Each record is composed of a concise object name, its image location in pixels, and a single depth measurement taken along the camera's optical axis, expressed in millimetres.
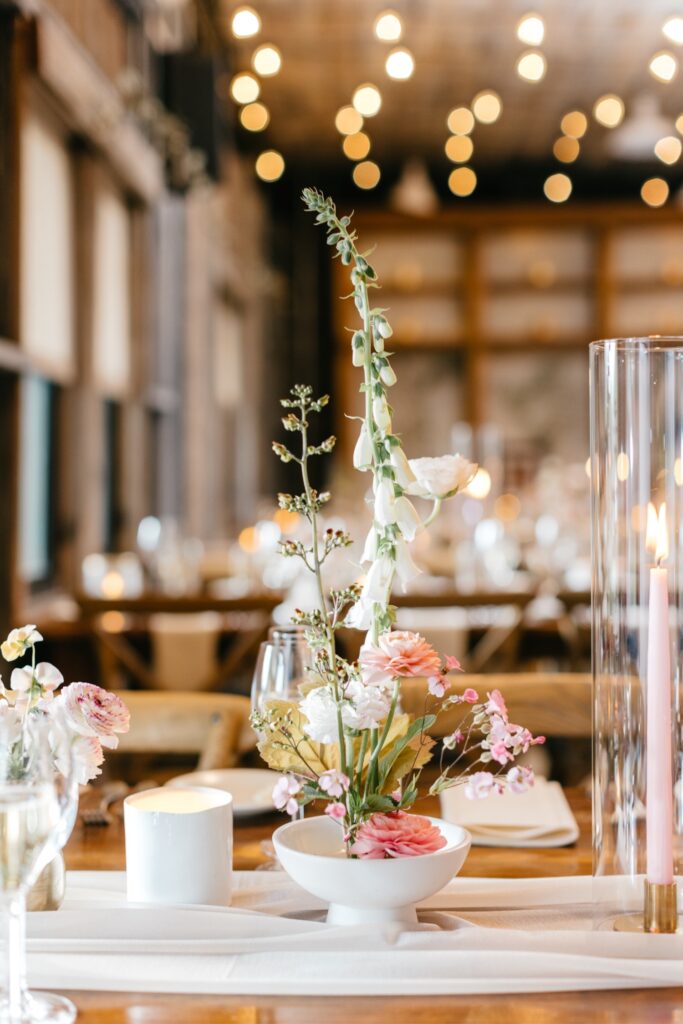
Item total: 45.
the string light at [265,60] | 4465
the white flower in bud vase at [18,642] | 1026
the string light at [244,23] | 4023
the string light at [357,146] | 8531
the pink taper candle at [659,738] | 985
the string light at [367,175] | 9276
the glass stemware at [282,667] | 1277
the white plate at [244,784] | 1428
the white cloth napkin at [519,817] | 1338
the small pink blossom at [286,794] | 917
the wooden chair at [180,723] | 1834
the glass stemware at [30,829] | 837
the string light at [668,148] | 6234
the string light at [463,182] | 9250
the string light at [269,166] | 8023
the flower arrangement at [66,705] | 993
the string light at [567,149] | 8398
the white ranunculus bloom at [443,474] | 939
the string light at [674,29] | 4082
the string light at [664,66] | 4316
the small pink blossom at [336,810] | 903
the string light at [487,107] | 5370
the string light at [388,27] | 4191
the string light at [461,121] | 6668
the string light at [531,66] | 4484
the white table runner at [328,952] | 927
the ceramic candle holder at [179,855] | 1043
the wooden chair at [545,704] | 1795
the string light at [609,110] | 5465
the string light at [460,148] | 8227
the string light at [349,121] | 7043
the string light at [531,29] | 4266
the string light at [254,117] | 6059
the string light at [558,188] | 9234
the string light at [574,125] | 7284
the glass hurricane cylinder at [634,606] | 1017
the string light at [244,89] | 4984
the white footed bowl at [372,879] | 951
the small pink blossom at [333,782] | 909
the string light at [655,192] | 9164
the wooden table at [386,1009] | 872
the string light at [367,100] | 5031
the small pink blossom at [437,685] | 949
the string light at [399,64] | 4379
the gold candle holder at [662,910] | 993
